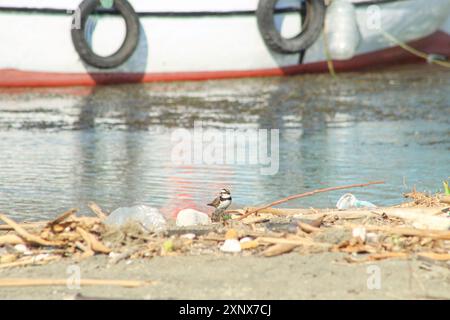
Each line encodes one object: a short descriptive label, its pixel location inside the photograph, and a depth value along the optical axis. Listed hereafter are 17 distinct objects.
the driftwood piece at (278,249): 10.37
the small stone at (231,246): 10.60
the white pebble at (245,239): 10.73
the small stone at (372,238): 10.62
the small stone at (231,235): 10.83
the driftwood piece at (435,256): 10.04
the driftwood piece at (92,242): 10.67
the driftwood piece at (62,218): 11.19
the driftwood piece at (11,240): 11.14
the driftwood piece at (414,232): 10.51
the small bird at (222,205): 12.62
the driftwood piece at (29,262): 10.44
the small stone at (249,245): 10.62
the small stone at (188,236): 11.03
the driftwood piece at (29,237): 11.01
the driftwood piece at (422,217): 10.96
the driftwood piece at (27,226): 11.81
